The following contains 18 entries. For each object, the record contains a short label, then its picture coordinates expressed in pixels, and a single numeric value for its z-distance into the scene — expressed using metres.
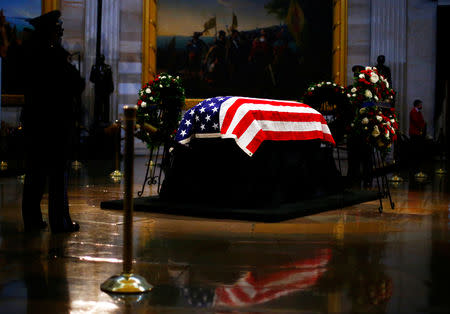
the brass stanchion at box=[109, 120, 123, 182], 10.89
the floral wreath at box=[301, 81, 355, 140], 9.15
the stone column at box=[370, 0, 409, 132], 18.47
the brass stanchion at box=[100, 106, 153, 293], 3.46
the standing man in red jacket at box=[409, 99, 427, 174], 14.75
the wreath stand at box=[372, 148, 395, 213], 7.10
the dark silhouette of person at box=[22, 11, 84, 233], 5.34
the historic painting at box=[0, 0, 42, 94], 18.19
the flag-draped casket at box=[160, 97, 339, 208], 6.80
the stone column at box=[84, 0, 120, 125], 18.73
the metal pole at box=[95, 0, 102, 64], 15.84
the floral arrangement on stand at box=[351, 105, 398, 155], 7.65
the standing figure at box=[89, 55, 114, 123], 16.95
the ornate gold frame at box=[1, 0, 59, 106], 18.30
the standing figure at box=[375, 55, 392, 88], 15.48
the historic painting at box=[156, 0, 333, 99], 19.31
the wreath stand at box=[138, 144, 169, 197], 8.18
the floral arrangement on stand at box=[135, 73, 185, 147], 9.15
